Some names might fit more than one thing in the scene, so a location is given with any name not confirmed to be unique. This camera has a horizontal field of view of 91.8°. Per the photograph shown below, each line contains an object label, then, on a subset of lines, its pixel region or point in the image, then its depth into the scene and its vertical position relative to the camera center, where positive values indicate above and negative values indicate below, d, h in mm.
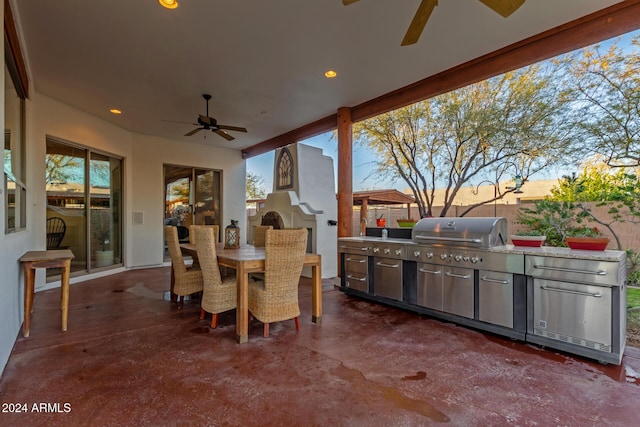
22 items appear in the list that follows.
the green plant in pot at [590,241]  2713 -248
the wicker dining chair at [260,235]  4281 -277
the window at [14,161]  2713 +577
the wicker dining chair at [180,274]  3666 -698
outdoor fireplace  5730 +306
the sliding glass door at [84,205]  5141 +210
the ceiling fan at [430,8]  1857 +1295
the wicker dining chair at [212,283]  3031 -687
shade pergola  5980 +338
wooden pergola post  4984 +577
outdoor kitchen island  2393 -684
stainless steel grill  2889 -558
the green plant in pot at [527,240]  3096 -267
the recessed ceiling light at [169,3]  2625 +1820
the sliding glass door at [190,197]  7395 +474
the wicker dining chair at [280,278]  2834 -590
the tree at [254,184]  11664 +1182
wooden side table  2977 -539
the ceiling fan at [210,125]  4382 +1323
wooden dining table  2795 -538
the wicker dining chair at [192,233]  3710 -226
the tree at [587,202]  3107 +124
